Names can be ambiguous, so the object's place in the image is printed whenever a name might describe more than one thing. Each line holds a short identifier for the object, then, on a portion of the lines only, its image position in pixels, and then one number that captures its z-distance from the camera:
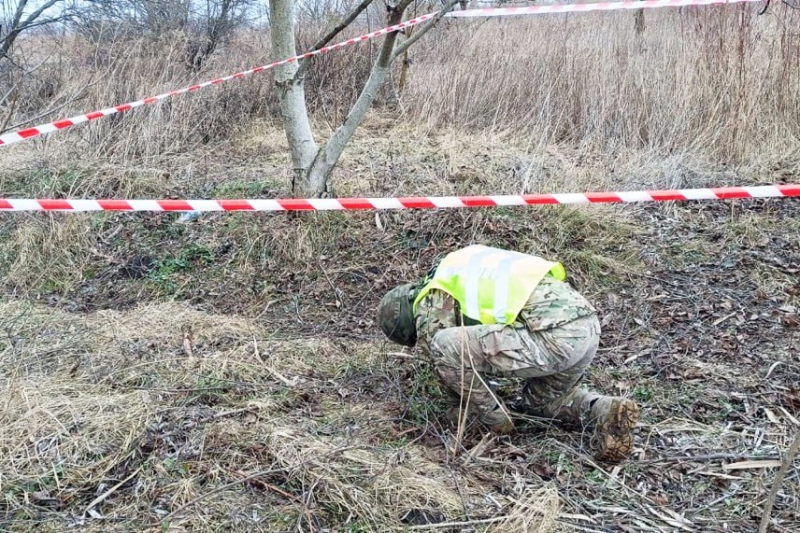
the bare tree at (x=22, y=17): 8.34
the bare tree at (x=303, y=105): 4.82
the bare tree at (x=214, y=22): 8.95
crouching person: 2.89
